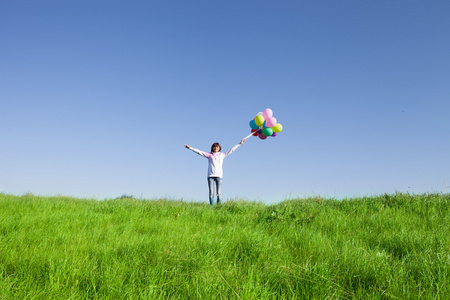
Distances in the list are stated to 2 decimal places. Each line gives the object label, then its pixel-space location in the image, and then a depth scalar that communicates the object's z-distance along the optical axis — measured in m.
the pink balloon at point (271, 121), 11.46
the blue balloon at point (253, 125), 12.03
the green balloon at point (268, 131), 11.69
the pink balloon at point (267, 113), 11.39
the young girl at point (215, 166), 11.76
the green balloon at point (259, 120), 11.43
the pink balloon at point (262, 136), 12.26
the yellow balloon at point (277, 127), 11.79
